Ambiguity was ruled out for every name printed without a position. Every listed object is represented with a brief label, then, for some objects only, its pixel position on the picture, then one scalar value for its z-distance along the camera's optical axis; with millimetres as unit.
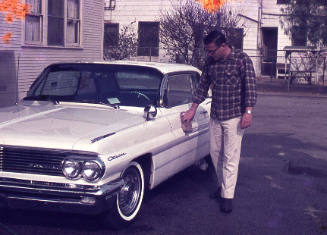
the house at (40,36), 14758
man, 6215
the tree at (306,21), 30047
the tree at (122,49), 29719
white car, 4992
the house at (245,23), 31812
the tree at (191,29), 25281
